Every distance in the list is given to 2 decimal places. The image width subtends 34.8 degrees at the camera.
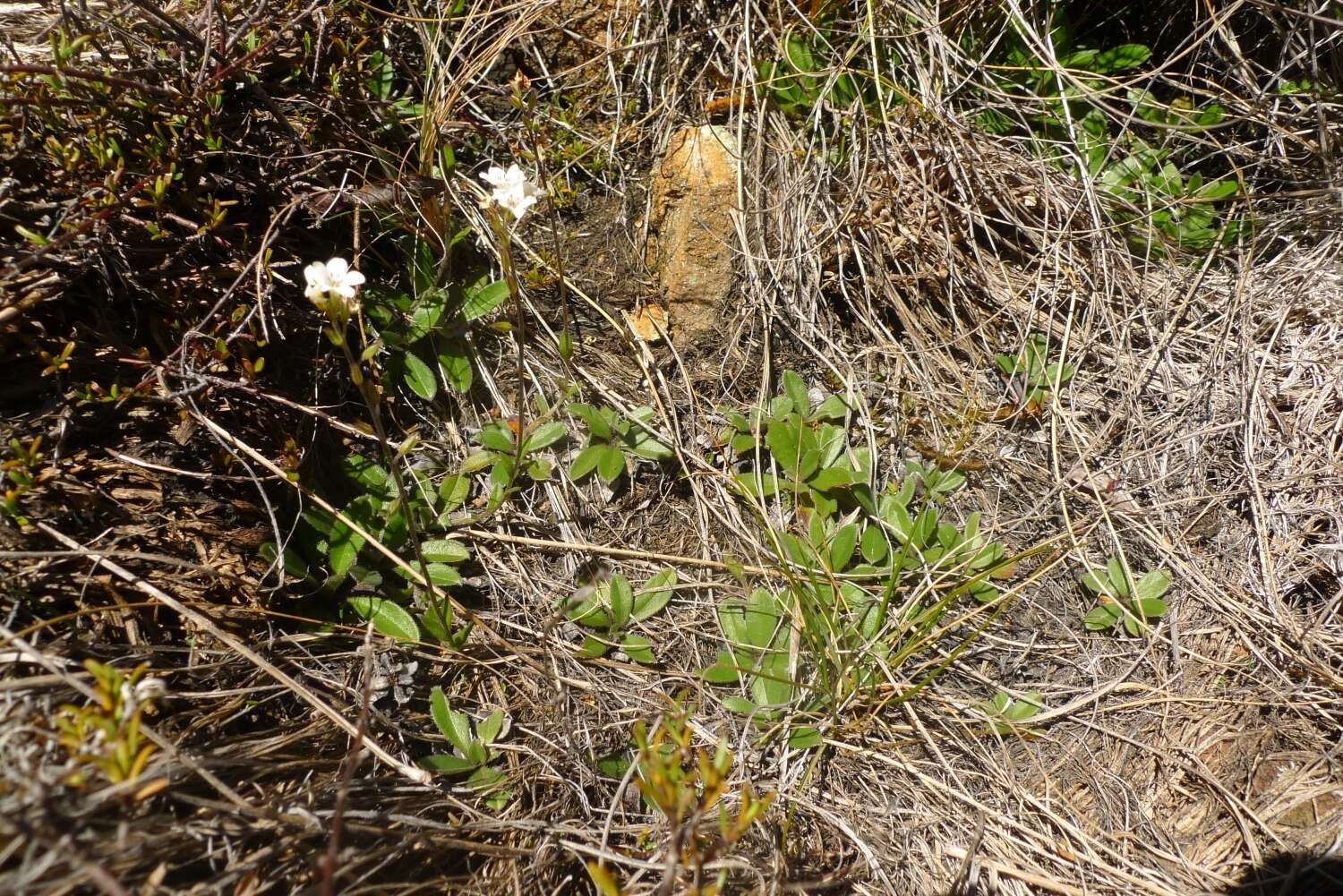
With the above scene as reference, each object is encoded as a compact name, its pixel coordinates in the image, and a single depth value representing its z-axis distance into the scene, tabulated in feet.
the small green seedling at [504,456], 2.25
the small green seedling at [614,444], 2.27
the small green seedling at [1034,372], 2.35
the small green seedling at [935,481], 2.30
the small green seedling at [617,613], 2.22
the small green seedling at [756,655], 2.19
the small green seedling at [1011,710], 2.22
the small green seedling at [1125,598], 2.26
